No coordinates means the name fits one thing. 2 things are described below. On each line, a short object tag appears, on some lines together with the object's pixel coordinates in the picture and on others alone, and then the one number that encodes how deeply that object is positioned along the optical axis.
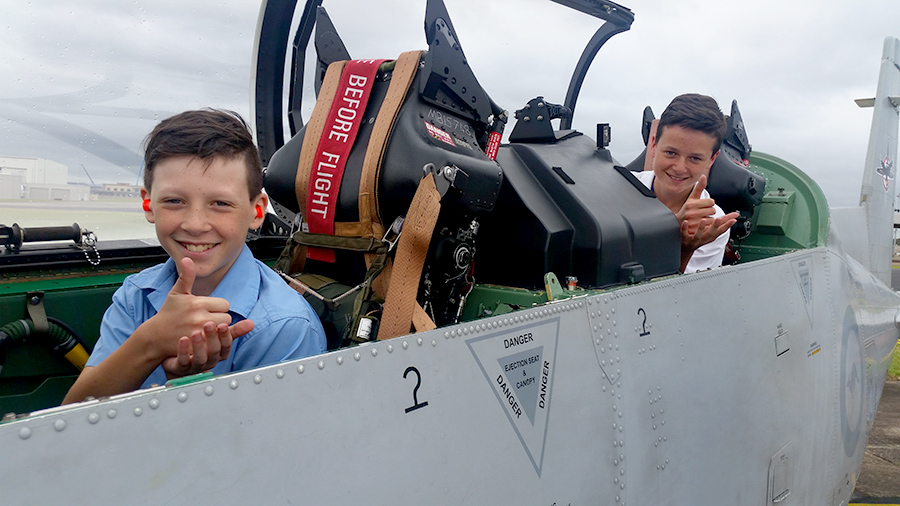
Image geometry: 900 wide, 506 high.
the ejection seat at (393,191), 1.16
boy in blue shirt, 0.72
